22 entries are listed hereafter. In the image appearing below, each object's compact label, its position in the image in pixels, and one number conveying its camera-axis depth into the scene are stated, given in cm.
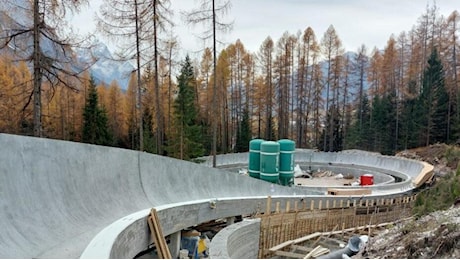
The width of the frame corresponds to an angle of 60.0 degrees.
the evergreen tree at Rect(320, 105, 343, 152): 3857
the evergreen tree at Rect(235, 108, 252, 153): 3575
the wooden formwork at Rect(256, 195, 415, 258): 1073
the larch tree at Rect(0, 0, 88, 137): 970
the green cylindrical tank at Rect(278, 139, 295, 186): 1744
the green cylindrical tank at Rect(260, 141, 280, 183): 1669
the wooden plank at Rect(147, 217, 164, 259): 672
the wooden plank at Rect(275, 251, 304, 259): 972
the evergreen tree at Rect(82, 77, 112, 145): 2941
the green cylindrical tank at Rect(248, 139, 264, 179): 1750
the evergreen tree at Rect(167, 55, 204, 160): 2567
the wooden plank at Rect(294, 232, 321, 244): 1116
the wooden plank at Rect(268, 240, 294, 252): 1020
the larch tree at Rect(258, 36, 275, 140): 3681
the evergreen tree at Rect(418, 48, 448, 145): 3316
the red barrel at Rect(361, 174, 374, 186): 1919
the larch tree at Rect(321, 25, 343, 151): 3556
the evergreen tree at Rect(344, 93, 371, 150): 3912
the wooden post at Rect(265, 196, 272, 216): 1147
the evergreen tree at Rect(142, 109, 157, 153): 2802
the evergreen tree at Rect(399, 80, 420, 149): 3428
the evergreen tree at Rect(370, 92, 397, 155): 3694
